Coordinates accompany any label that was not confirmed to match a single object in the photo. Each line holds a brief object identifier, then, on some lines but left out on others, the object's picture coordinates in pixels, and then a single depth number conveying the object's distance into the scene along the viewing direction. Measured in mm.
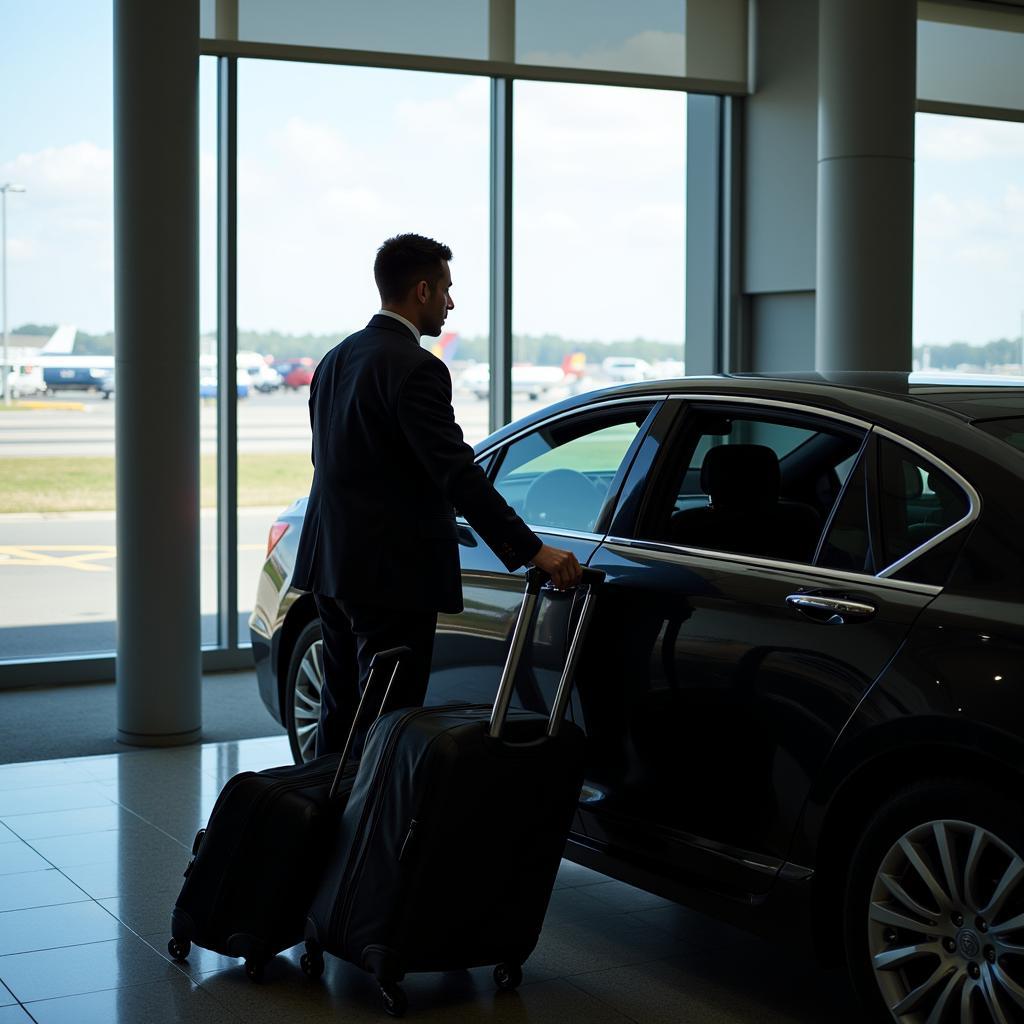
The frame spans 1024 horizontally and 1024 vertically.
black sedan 2678
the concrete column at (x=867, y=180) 6863
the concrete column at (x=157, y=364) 5879
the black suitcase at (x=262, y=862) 3398
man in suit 3494
